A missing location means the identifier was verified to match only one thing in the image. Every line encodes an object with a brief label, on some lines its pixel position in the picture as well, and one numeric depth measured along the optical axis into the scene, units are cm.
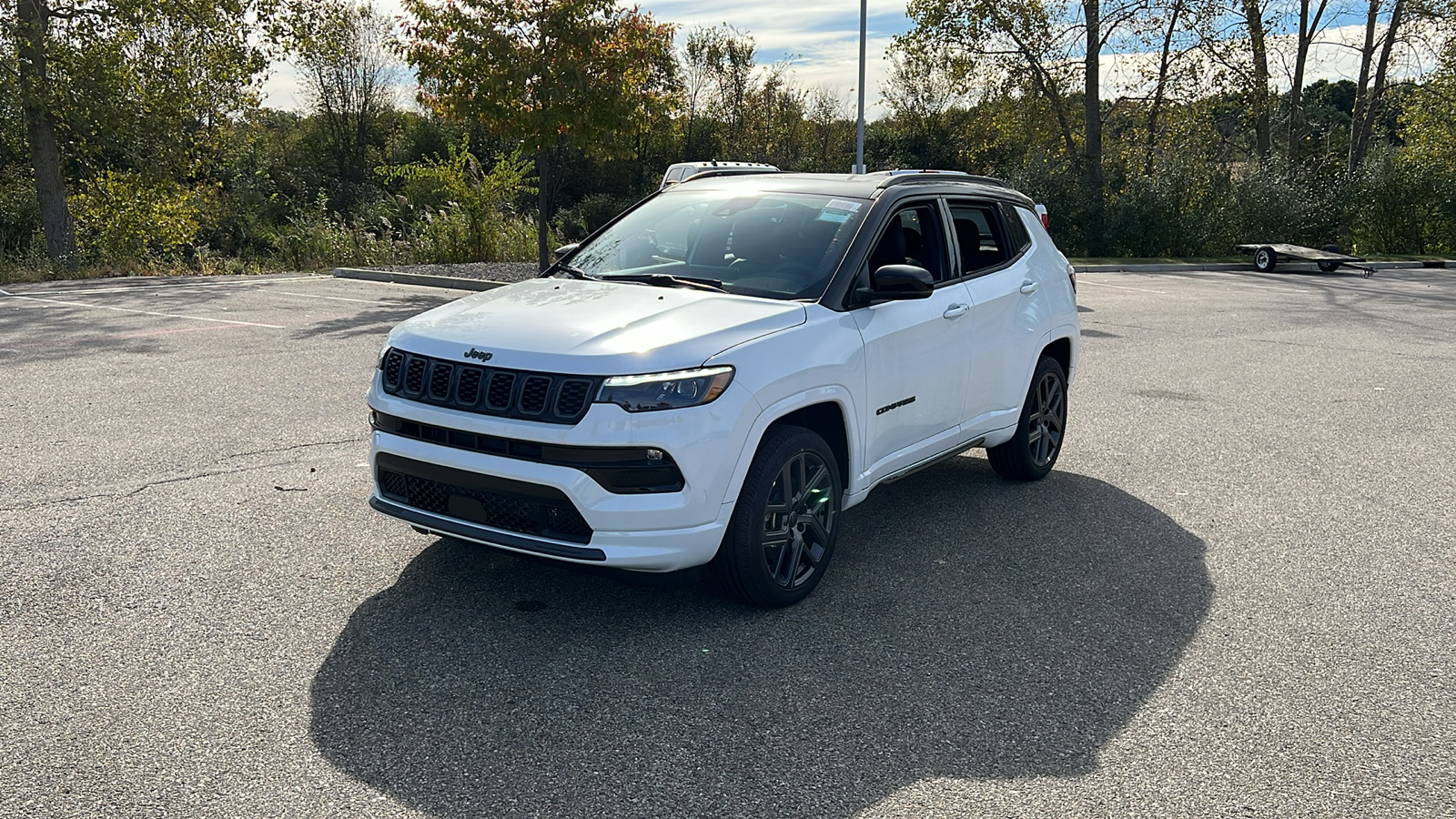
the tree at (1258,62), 3419
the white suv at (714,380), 414
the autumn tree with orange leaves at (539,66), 1903
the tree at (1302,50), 3816
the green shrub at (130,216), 2616
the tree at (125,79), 2277
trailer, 2619
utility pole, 2741
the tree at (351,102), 4566
